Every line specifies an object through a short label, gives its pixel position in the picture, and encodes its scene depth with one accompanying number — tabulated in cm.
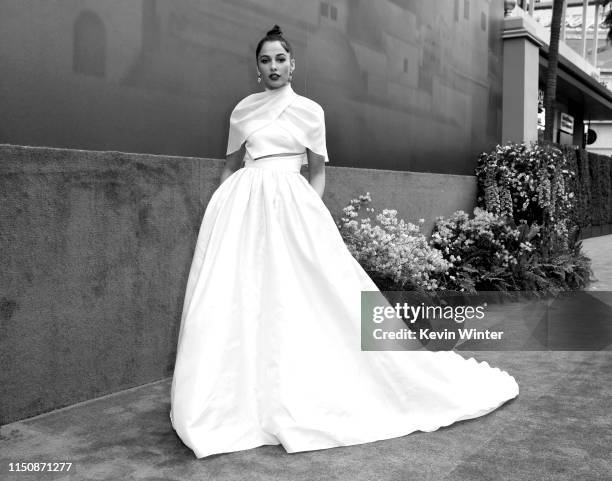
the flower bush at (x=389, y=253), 590
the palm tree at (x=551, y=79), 1311
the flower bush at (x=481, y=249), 790
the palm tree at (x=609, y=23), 2794
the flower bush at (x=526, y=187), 976
